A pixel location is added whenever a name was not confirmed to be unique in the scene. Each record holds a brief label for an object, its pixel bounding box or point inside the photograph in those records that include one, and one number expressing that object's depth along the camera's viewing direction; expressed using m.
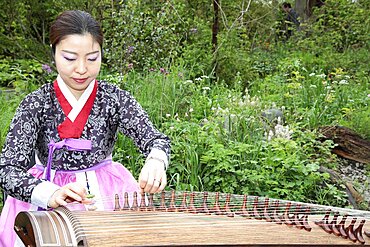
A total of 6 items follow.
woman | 2.46
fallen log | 5.26
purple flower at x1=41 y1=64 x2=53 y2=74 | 6.39
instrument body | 1.65
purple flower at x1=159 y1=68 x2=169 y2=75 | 6.09
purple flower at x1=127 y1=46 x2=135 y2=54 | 6.45
